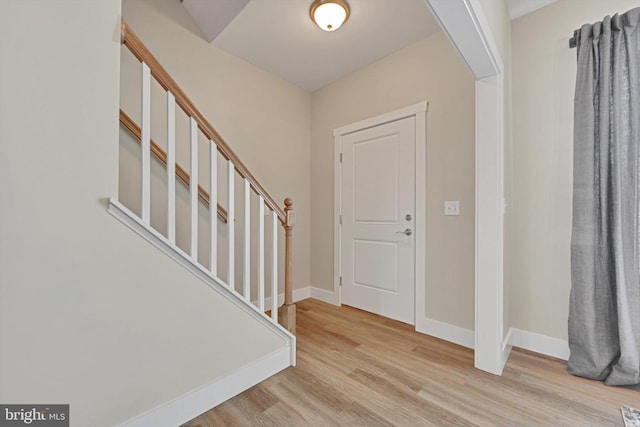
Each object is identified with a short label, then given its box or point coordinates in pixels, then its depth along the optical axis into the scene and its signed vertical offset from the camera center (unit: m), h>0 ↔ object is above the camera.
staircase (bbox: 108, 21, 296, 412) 1.17 +0.02
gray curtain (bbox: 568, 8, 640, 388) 1.58 +0.05
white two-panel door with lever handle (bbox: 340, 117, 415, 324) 2.51 -0.05
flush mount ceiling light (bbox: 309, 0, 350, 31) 1.92 +1.50
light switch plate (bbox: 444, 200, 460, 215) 2.19 +0.06
